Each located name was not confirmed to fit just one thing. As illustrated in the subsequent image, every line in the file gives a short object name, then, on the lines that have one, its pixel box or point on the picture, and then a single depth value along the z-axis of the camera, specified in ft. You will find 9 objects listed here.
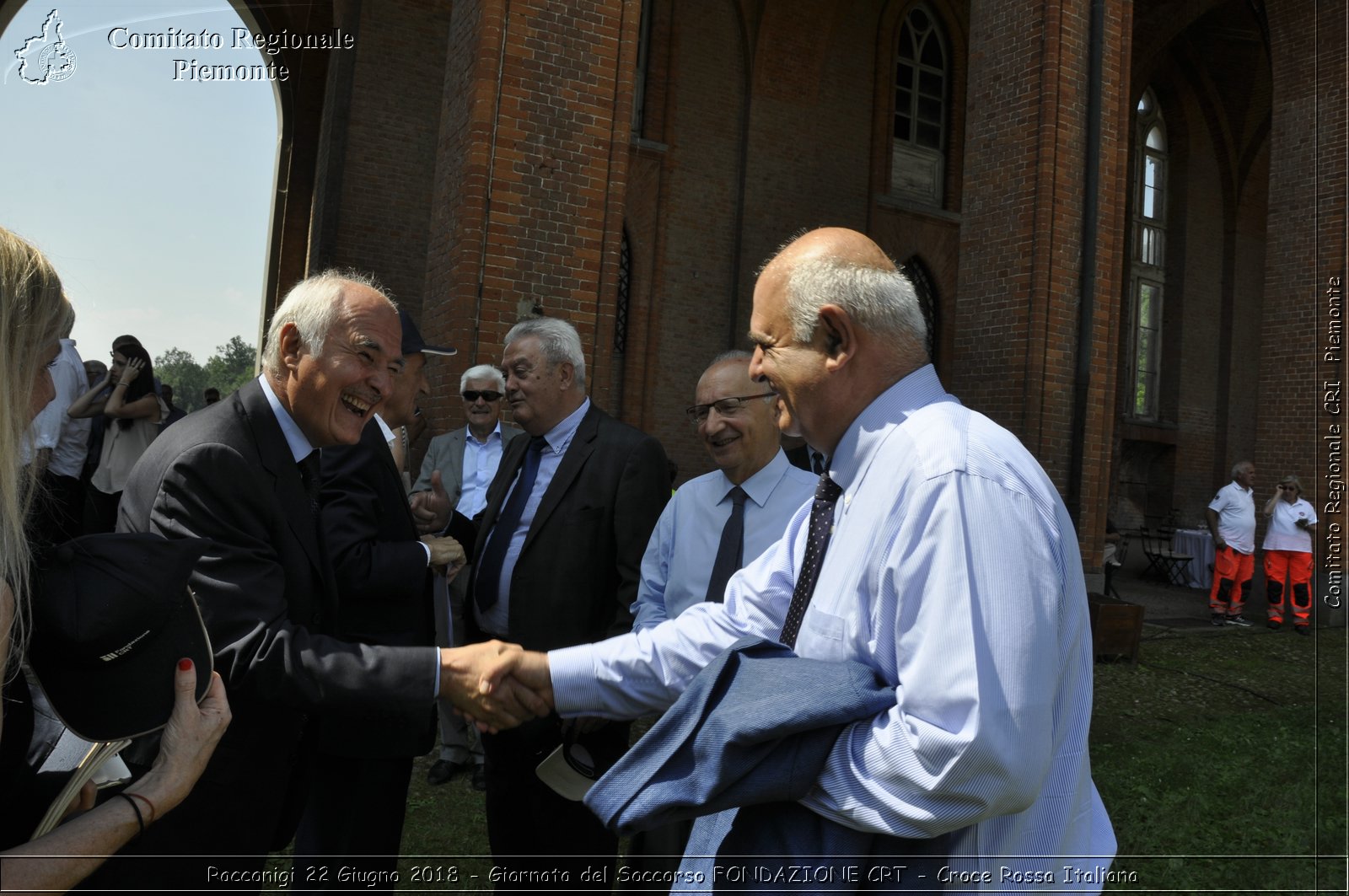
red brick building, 23.80
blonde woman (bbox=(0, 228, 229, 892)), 4.45
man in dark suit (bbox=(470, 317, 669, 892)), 10.34
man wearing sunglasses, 19.16
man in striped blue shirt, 4.52
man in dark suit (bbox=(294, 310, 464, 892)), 8.76
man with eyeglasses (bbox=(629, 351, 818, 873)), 10.54
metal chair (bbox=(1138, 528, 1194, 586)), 52.15
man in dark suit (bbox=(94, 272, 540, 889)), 6.88
